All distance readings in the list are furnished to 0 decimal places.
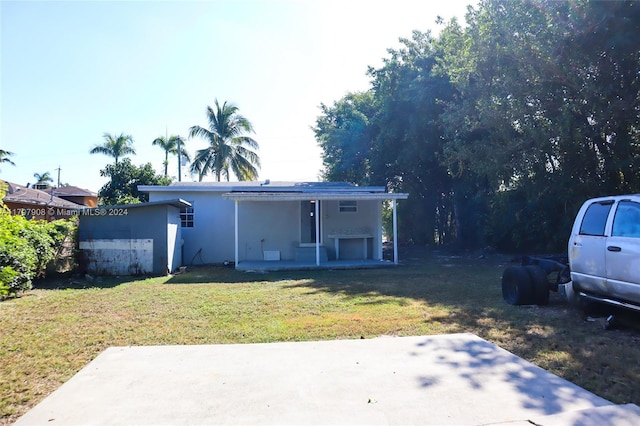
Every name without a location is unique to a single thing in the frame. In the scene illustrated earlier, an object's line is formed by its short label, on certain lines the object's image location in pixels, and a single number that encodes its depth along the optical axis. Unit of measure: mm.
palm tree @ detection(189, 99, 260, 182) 29844
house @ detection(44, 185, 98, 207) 37625
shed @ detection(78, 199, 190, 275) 12445
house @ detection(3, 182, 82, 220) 20275
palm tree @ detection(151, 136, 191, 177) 35219
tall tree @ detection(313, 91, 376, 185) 22828
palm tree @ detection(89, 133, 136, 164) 34312
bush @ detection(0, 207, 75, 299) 9016
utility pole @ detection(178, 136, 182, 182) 30341
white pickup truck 5500
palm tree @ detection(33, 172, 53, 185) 58844
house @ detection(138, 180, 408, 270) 15750
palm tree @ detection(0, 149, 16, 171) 24409
